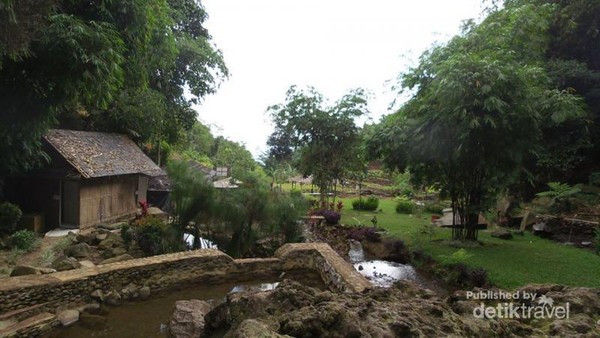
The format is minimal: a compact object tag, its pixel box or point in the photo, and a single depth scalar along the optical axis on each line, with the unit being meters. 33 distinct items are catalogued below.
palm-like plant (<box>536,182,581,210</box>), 14.50
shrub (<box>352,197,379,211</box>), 21.29
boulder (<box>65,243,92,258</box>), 9.70
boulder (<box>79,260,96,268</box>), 8.24
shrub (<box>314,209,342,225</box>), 16.03
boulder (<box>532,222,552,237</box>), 13.66
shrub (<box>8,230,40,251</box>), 10.17
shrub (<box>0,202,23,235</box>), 10.55
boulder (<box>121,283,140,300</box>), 7.91
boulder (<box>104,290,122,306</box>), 7.61
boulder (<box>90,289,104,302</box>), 7.54
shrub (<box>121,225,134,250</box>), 10.49
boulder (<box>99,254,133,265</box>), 9.13
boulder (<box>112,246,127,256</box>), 10.12
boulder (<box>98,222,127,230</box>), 12.48
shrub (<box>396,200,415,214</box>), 20.41
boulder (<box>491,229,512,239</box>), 13.25
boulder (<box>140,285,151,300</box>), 8.12
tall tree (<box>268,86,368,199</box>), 20.12
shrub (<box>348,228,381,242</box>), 12.80
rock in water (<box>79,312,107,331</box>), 6.70
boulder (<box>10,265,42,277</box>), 7.66
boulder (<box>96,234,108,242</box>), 11.07
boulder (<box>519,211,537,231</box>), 14.90
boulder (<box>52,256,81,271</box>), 8.32
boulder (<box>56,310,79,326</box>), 6.69
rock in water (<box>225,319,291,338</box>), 2.85
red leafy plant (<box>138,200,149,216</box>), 12.46
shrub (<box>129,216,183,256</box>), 10.39
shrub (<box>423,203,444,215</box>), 20.52
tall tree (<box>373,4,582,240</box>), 10.22
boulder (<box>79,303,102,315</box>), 7.20
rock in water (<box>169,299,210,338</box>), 5.66
